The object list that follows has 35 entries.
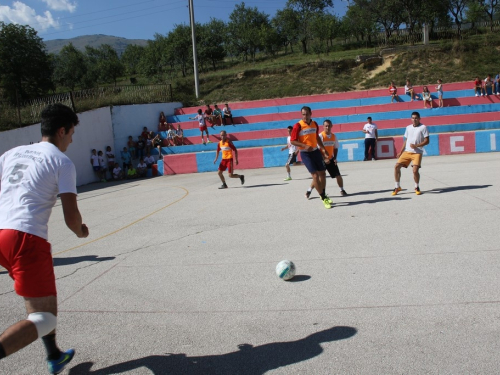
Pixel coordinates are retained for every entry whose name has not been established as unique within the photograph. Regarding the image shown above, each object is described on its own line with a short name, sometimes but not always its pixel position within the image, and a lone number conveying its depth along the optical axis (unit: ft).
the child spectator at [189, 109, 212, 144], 77.05
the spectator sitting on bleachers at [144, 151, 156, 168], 72.43
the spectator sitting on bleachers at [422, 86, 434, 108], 75.56
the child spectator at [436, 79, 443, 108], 76.18
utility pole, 92.44
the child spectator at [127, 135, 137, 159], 75.15
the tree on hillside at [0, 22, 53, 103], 125.59
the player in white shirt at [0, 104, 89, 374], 9.66
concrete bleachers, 64.49
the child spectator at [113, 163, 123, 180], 71.72
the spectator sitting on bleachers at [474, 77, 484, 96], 76.80
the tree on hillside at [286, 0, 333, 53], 195.53
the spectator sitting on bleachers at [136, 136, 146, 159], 75.15
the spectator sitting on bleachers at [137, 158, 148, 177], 70.59
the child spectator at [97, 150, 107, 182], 71.00
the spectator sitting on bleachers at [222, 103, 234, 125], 82.07
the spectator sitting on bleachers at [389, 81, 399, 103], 80.28
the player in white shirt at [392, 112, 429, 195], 31.65
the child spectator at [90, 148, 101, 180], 70.54
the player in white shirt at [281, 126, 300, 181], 47.50
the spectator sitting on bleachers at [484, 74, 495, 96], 76.38
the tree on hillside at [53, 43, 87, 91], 214.07
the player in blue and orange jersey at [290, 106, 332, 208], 30.17
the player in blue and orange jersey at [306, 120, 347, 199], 33.91
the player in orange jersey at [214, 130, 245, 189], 44.45
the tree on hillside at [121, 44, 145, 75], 242.58
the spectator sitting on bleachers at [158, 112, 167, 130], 84.69
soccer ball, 16.28
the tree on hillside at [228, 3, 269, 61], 184.34
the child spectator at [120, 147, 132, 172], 72.95
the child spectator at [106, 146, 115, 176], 73.29
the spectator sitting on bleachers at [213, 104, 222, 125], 81.61
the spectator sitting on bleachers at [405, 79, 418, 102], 79.89
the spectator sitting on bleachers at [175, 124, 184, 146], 79.06
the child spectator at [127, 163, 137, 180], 70.74
